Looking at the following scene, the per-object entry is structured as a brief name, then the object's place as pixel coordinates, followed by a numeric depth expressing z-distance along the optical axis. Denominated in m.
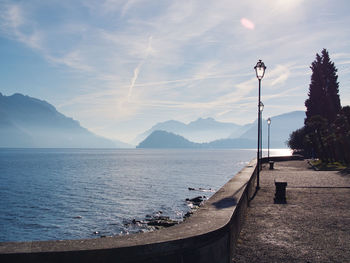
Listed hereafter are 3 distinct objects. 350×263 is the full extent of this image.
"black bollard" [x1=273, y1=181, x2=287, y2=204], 12.73
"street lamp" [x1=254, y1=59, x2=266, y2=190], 15.00
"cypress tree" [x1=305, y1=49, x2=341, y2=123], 55.41
